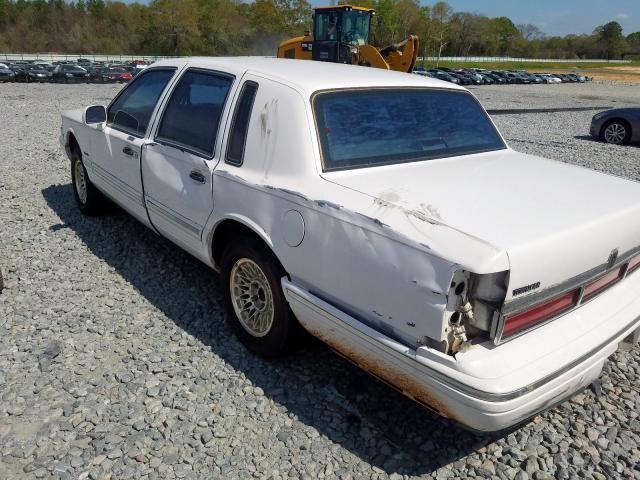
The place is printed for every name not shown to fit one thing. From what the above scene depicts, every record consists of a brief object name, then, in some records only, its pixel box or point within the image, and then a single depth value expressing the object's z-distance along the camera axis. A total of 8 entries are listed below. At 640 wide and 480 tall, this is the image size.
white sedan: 2.05
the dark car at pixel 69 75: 27.91
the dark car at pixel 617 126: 11.66
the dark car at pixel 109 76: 28.67
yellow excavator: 17.50
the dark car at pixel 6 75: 26.48
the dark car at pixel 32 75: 27.01
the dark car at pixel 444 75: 40.39
